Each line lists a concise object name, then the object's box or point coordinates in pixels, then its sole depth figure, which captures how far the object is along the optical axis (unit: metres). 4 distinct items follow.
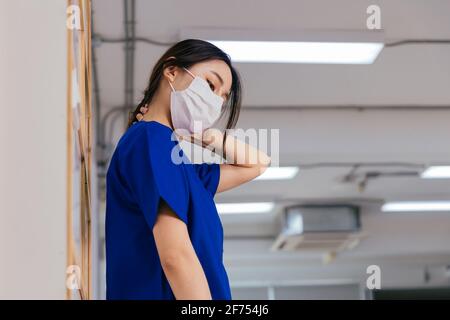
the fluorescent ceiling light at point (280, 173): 4.60
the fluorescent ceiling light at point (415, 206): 5.55
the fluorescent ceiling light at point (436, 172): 4.61
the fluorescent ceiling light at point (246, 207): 5.38
